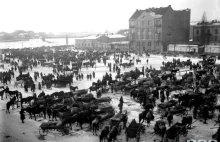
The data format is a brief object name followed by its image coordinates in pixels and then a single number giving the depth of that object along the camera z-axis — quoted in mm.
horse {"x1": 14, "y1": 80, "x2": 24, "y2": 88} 24916
